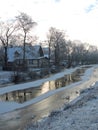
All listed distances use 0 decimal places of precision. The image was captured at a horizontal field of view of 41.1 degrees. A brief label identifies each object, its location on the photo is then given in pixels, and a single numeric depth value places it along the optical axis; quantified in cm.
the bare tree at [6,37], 3077
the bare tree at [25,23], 3133
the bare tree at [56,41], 4555
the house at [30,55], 3598
